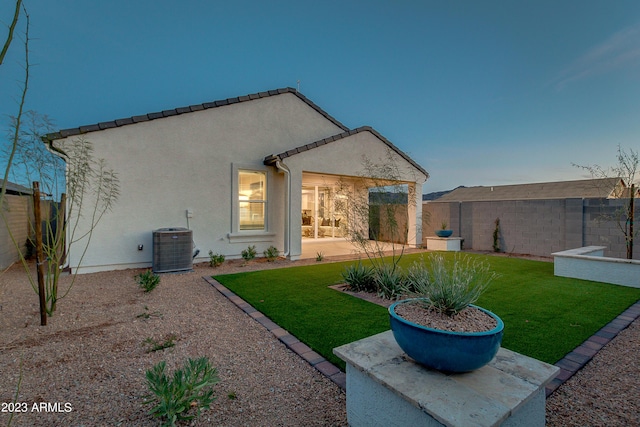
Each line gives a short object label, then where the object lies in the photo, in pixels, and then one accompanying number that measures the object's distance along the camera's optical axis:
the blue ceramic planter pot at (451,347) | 1.98
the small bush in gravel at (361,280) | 6.13
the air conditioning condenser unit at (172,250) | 7.82
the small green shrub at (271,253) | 9.82
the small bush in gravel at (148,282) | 5.99
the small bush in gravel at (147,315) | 4.75
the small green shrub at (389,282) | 5.62
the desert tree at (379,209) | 5.95
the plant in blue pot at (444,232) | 11.88
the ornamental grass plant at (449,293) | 2.41
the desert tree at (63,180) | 4.82
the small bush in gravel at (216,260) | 8.89
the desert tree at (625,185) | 7.31
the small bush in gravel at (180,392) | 2.27
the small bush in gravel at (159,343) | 3.67
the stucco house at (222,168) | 8.09
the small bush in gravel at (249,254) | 9.51
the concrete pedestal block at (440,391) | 1.76
